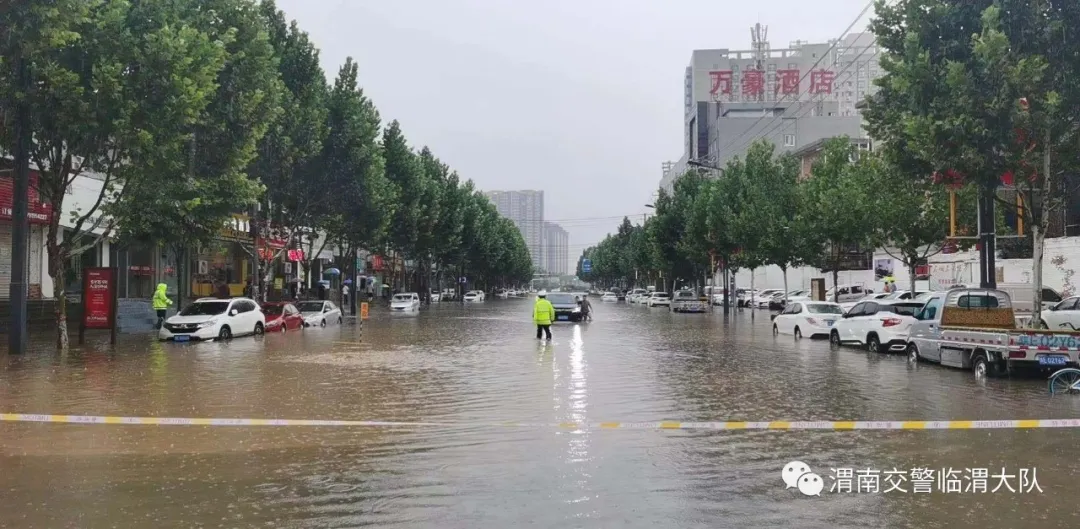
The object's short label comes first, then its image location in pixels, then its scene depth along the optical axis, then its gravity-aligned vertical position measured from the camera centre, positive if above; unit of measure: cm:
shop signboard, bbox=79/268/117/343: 2347 -42
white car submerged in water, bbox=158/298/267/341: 2525 -124
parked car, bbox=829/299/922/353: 2158 -131
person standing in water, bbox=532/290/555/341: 2530 -108
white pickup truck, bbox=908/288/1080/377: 1439 -116
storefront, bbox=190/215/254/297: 4497 +98
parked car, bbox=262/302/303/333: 3148 -140
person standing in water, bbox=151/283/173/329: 3034 -74
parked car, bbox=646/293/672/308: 6983 -178
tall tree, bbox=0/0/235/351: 1877 +441
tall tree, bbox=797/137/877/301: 3403 +311
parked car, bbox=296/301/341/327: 3578 -142
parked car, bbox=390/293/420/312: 5178 -142
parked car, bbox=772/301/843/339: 2731 -135
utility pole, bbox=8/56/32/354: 1969 +104
